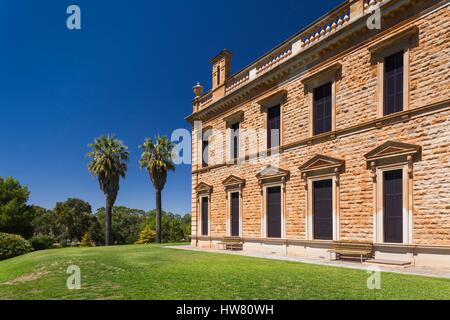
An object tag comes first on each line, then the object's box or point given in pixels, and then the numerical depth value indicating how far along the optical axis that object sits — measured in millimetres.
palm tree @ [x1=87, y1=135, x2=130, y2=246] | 34156
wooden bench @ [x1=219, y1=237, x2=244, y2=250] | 18891
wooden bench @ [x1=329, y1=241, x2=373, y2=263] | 12078
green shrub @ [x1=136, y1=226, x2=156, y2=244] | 39034
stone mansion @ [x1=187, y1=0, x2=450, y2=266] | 10883
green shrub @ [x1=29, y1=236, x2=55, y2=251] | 34384
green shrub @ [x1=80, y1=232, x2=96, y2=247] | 42838
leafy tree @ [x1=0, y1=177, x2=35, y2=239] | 41084
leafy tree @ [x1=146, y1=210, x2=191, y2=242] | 48906
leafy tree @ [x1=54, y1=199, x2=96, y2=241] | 55625
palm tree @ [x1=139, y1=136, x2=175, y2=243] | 34156
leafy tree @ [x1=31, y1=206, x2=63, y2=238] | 71750
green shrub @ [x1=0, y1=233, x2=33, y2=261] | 25281
